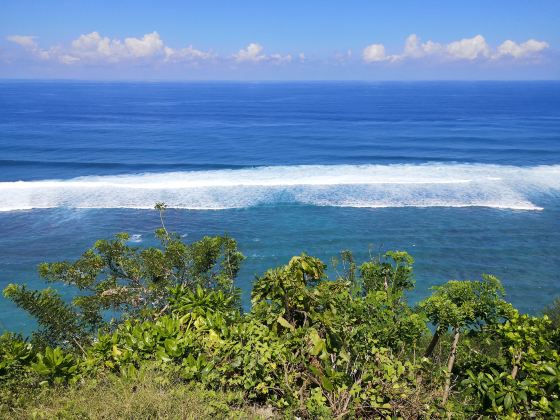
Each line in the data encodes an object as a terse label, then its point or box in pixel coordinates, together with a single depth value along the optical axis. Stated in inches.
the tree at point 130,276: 374.9
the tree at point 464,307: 244.8
